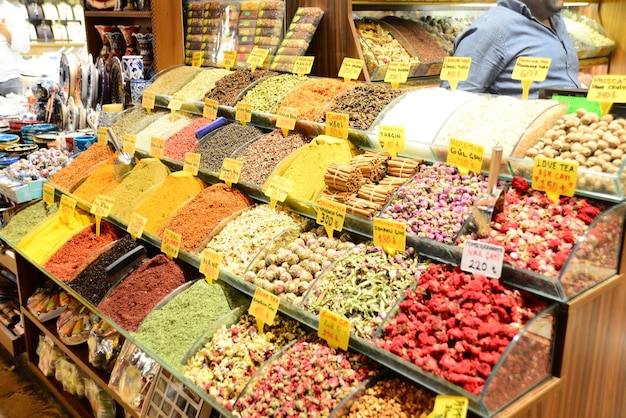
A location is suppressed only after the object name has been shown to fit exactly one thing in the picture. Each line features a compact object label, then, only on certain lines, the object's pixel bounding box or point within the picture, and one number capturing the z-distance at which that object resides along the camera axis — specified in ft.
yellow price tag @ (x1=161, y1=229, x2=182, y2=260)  7.56
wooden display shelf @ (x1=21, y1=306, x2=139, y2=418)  8.07
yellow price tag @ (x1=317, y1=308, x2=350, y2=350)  5.45
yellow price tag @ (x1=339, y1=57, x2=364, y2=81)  9.13
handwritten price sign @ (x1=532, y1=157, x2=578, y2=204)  5.15
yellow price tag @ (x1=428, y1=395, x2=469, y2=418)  4.42
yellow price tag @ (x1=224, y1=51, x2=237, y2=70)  11.28
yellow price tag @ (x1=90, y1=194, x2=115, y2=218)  9.05
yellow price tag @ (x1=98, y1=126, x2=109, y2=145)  11.18
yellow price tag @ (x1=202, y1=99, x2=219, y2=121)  9.74
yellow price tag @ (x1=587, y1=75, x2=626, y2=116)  5.66
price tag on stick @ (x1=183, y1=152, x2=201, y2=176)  8.75
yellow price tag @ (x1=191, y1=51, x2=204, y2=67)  12.19
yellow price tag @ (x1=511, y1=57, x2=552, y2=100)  6.58
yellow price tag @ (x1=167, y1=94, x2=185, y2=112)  10.64
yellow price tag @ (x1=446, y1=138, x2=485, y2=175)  5.82
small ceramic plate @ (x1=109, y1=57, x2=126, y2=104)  13.23
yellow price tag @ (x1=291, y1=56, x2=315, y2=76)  9.62
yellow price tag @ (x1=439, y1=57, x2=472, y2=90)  7.27
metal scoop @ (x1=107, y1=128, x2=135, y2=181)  10.13
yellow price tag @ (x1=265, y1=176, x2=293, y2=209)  7.23
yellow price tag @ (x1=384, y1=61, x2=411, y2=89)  8.07
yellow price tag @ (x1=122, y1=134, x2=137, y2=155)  10.17
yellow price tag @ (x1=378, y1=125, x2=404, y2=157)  6.72
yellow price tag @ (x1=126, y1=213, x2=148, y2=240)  8.25
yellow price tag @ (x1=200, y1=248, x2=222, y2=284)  7.00
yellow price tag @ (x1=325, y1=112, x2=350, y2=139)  7.49
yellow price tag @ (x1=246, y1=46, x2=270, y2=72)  10.50
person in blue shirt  9.06
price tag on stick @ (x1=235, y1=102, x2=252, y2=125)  9.07
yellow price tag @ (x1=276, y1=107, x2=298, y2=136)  8.32
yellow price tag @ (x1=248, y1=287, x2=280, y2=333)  6.21
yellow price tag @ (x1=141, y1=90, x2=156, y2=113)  11.37
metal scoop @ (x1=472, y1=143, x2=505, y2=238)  5.28
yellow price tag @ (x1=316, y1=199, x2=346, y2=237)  6.48
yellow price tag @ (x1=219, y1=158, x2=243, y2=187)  8.04
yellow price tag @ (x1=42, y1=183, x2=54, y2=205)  10.61
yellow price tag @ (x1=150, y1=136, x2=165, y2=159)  9.59
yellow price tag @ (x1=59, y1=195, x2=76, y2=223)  9.84
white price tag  5.05
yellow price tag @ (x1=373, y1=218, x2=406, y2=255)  5.88
